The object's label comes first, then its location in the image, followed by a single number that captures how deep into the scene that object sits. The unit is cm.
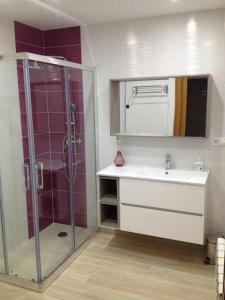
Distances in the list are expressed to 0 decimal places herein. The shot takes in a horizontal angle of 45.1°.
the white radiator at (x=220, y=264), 150
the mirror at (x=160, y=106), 285
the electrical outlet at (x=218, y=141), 288
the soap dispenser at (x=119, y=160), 324
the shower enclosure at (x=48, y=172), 249
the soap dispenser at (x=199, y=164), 296
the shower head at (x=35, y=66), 233
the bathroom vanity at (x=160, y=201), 263
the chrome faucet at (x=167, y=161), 307
